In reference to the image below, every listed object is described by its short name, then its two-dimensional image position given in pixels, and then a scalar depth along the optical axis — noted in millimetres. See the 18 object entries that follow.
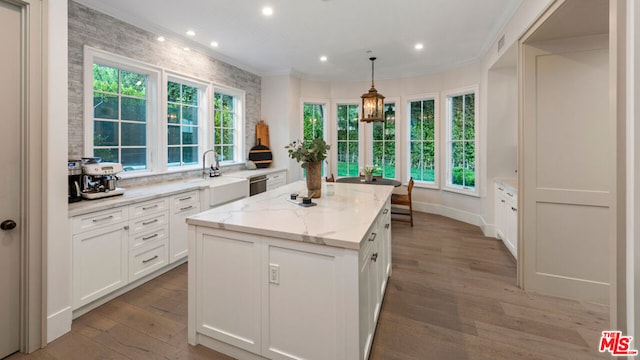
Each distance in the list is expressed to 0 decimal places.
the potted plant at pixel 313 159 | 2461
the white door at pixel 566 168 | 2586
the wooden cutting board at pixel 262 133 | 5887
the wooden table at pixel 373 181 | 5091
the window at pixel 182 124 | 4133
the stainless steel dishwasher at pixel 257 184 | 4695
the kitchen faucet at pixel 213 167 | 4555
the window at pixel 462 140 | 5270
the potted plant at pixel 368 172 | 5160
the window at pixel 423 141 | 5992
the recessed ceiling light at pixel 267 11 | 3234
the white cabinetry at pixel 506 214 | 3491
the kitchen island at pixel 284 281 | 1552
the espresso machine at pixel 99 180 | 2623
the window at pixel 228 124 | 5007
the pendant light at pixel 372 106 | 4633
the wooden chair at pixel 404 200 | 5078
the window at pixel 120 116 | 3221
